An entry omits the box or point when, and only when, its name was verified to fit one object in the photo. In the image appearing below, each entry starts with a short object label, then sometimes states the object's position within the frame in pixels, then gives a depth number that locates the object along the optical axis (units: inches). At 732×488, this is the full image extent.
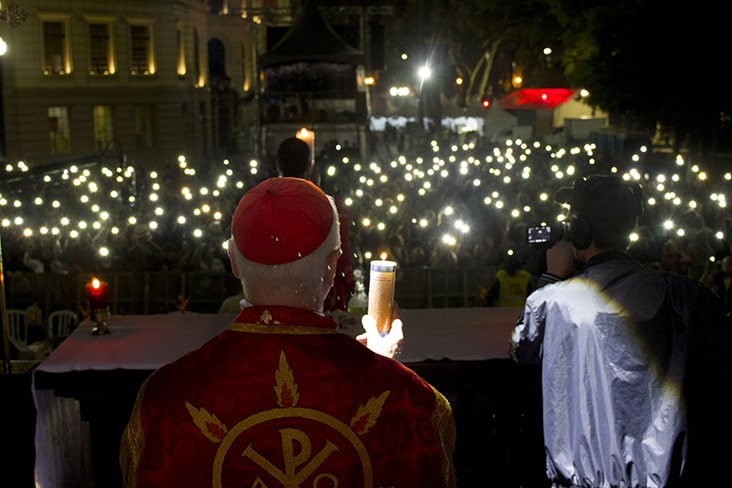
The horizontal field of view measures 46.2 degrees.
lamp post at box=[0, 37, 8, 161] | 1324.1
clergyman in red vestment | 100.0
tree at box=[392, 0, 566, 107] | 1349.7
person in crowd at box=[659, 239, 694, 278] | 428.5
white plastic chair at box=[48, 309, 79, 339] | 393.7
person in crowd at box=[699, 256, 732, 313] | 361.7
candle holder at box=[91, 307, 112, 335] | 186.0
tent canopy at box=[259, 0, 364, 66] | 1201.4
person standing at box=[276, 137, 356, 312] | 187.9
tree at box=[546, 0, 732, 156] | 810.8
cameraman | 136.2
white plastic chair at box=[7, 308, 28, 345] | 385.7
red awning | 1243.2
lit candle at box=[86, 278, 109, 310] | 186.1
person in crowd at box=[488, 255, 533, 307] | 389.6
